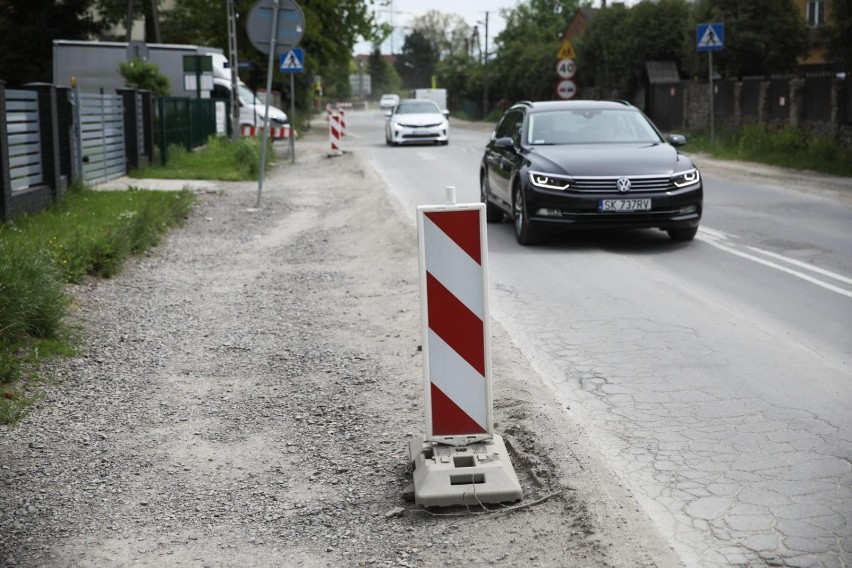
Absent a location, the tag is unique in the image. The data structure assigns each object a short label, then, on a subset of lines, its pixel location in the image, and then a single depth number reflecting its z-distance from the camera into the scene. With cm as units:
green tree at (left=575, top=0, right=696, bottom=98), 4631
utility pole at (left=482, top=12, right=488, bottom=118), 7844
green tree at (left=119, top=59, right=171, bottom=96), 2898
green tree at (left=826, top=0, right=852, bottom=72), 2432
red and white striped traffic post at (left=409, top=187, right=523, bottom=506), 457
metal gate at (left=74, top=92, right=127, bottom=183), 1833
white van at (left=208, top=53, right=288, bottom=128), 3634
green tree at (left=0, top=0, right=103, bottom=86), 4412
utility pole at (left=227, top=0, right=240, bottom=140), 2921
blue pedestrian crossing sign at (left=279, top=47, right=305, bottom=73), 2771
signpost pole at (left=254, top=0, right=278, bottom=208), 1560
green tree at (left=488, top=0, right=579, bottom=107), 6143
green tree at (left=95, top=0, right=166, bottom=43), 4392
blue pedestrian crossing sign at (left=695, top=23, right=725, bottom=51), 2670
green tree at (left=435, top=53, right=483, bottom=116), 8631
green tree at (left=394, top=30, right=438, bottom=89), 17650
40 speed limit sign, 3128
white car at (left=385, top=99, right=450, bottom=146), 3525
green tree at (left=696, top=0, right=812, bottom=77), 3725
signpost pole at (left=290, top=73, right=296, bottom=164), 2866
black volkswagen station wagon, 1156
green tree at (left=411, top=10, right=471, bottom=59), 15000
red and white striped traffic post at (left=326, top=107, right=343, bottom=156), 2986
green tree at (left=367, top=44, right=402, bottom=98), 17788
